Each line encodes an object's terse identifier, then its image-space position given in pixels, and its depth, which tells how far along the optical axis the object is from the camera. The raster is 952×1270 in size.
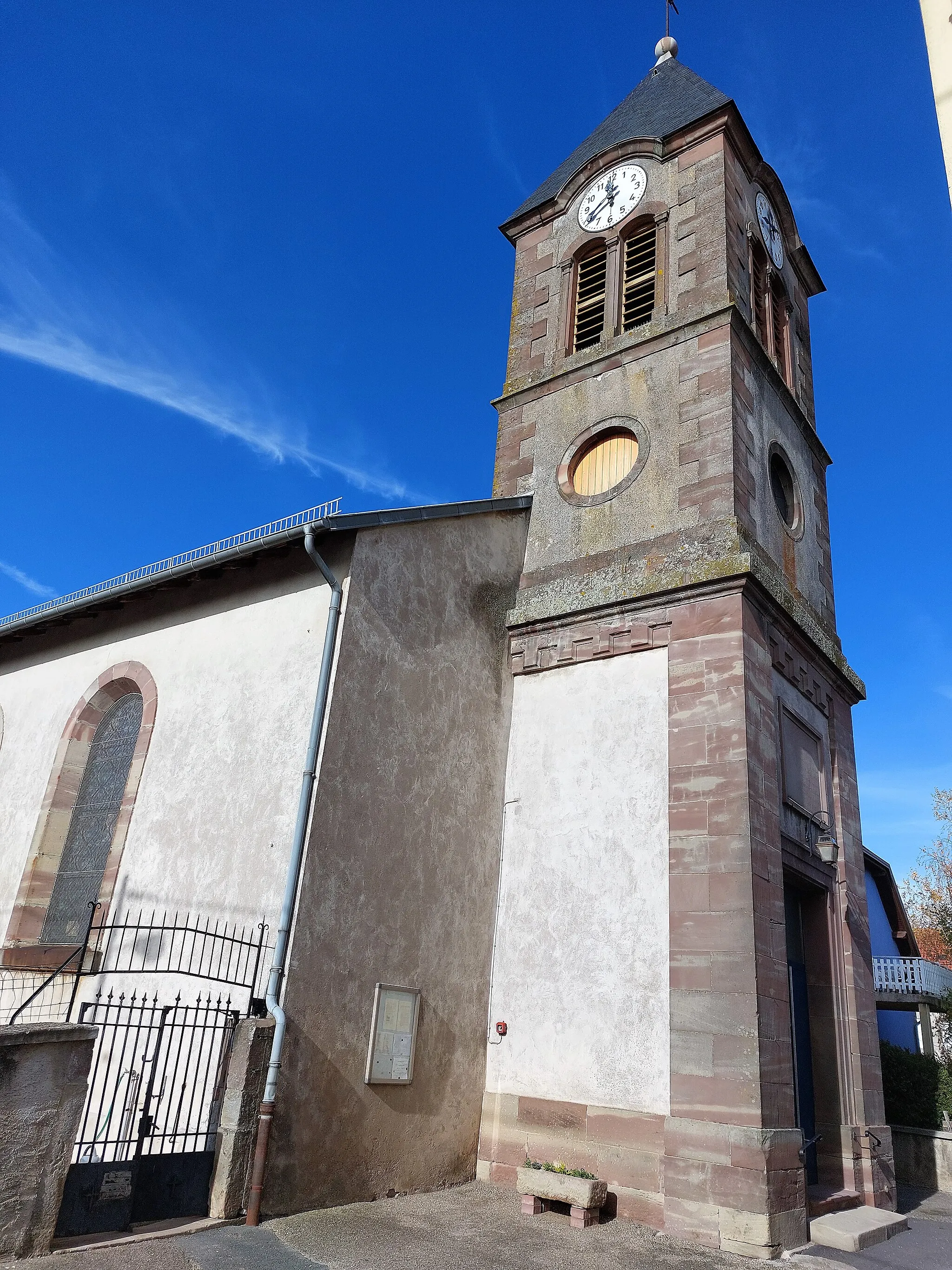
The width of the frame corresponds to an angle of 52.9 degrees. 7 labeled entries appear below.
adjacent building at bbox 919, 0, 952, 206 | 3.18
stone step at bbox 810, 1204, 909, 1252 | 8.16
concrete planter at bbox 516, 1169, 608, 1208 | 8.02
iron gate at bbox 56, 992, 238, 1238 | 6.49
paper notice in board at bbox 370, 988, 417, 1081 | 8.56
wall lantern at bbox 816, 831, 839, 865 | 10.84
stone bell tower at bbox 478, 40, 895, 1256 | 8.45
